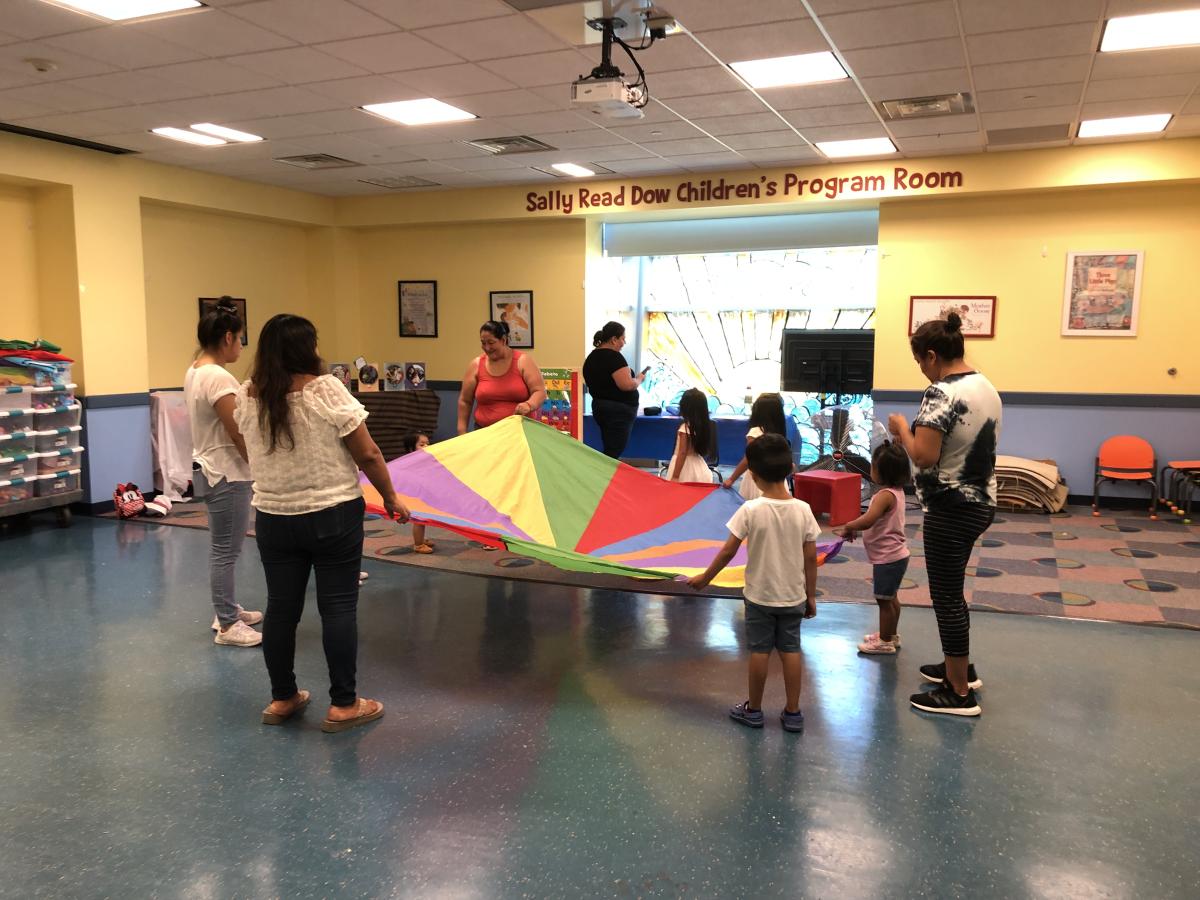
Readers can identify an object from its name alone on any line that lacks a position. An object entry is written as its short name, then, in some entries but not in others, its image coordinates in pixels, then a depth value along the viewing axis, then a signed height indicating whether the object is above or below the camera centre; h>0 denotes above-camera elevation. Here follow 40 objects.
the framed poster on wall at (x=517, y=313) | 9.49 +0.34
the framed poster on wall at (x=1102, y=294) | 7.22 +0.50
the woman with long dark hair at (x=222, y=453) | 3.64 -0.48
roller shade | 8.69 +1.17
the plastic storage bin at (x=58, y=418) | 6.57 -0.61
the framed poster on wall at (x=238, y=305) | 8.70 +0.35
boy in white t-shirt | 3.03 -0.75
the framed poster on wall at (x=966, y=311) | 7.66 +0.36
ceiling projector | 4.16 +1.19
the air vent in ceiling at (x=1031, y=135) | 6.46 +1.63
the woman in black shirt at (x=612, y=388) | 6.23 -0.30
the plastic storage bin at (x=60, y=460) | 6.54 -0.93
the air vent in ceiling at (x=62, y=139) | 6.39 +1.50
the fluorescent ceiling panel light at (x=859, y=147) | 7.04 +1.65
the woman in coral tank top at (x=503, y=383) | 5.05 -0.22
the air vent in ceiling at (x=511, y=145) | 6.93 +1.60
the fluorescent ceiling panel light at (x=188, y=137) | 6.57 +1.54
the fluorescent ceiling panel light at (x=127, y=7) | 4.06 +1.53
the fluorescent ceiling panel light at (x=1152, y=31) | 4.24 +1.61
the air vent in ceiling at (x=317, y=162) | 7.59 +1.57
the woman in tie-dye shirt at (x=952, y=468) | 3.05 -0.40
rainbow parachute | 3.90 -0.78
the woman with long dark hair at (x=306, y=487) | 2.89 -0.49
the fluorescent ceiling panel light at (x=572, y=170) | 7.94 +1.62
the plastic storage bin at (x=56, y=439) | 6.55 -0.77
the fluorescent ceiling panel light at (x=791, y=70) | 4.93 +1.60
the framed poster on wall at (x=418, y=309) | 9.87 +0.38
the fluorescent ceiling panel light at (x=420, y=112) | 5.88 +1.58
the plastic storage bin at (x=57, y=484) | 6.50 -1.10
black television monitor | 8.33 -0.11
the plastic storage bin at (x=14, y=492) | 6.20 -1.10
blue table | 8.95 -0.93
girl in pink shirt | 3.62 -0.72
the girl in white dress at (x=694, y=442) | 4.84 -0.53
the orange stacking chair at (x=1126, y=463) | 7.03 -0.87
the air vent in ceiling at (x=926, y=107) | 5.73 +1.62
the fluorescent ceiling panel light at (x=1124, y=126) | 6.20 +1.65
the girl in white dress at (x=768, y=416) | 4.65 -0.35
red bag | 6.88 -1.28
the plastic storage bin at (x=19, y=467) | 6.21 -0.93
